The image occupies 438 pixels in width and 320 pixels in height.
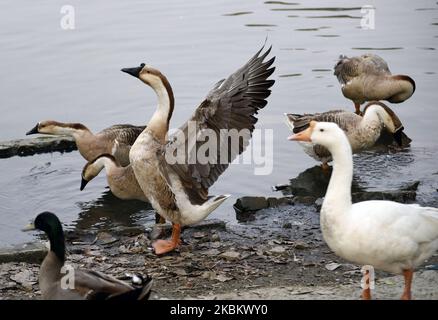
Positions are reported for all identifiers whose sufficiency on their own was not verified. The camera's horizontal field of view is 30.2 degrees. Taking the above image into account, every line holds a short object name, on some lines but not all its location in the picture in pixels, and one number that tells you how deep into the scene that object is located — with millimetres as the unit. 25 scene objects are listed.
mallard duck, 5598
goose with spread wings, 7887
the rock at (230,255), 7773
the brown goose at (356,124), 10500
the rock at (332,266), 7524
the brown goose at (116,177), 9633
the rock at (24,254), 7711
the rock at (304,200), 9383
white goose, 6043
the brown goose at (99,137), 10617
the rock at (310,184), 9977
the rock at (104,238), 8297
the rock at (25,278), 7143
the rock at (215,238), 8344
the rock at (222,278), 7241
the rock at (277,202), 9344
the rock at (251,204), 9297
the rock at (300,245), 8047
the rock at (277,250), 7923
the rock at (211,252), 7920
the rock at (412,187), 9547
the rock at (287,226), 8680
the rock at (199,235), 8477
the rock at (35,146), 11391
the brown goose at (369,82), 12359
